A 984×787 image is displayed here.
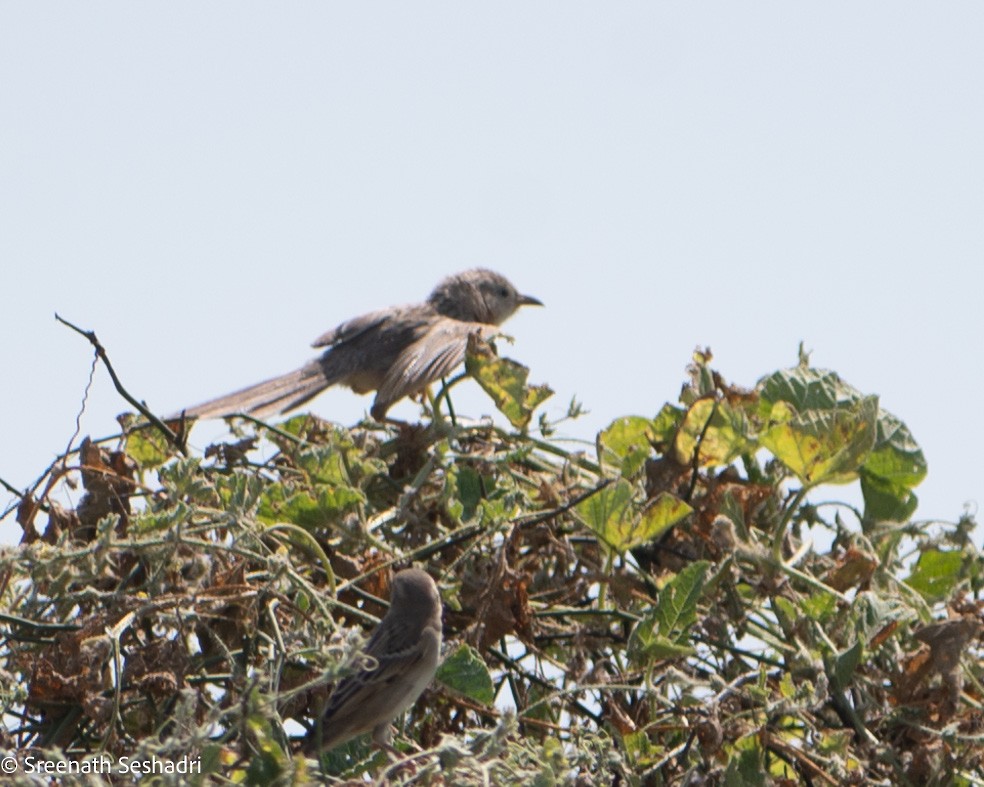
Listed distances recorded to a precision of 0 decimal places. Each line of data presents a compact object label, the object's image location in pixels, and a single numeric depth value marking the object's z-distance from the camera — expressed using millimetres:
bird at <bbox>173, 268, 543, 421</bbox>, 13828
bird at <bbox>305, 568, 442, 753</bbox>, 7477
